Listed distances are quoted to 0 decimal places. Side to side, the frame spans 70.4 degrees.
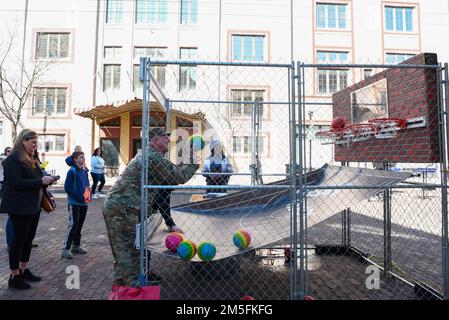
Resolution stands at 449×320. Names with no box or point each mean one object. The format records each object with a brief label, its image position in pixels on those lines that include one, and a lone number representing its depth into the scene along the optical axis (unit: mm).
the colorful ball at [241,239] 3607
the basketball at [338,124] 5480
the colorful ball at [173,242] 3508
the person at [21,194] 3840
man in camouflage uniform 3641
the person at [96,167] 12711
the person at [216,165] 7496
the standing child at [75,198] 5328
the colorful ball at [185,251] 3421
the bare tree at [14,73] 20961
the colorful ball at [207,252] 3441
